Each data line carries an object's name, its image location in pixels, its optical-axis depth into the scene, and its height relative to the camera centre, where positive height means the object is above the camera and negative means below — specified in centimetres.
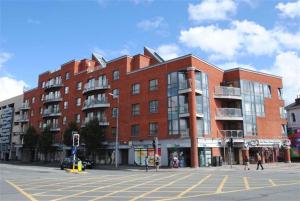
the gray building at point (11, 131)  5128 +202
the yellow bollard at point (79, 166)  2163 -245
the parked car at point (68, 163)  2478 -252
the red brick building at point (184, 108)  2727 +398
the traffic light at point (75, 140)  2046 -6
